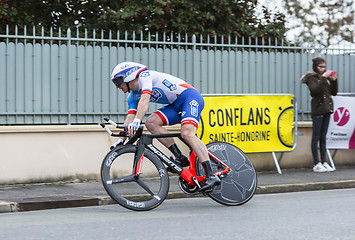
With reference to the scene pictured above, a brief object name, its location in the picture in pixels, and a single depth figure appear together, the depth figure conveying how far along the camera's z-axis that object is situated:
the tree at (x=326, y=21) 33.41
